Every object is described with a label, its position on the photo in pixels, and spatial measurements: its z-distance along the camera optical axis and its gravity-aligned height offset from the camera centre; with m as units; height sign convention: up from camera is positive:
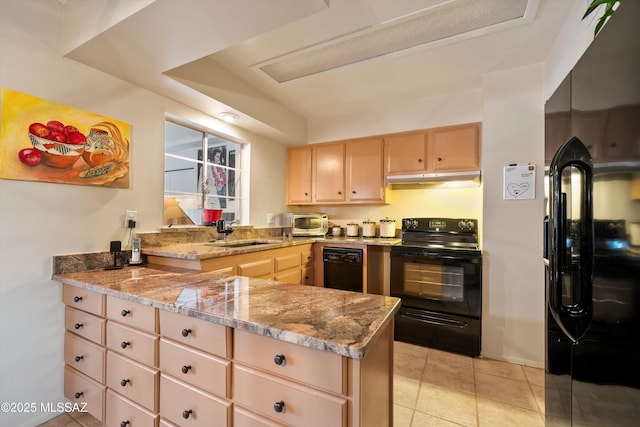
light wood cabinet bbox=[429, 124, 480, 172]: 2.83 +0.72
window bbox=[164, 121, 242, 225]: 2.58 +0.43
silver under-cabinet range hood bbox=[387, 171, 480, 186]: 2.82 +0.41
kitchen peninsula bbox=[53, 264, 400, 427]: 0.83 -0.51
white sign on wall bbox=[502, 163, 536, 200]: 2.34 +0.30
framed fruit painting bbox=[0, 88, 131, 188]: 1.55 +0.46
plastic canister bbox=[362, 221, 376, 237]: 3.60 -0.17
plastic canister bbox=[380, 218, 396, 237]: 3.45 -0.15
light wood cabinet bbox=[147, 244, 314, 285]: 2.01 -0.42
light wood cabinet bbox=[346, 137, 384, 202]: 3.35 +0.57
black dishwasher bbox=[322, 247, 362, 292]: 3.02 -0.59
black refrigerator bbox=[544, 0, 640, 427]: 0.66 -0.05
